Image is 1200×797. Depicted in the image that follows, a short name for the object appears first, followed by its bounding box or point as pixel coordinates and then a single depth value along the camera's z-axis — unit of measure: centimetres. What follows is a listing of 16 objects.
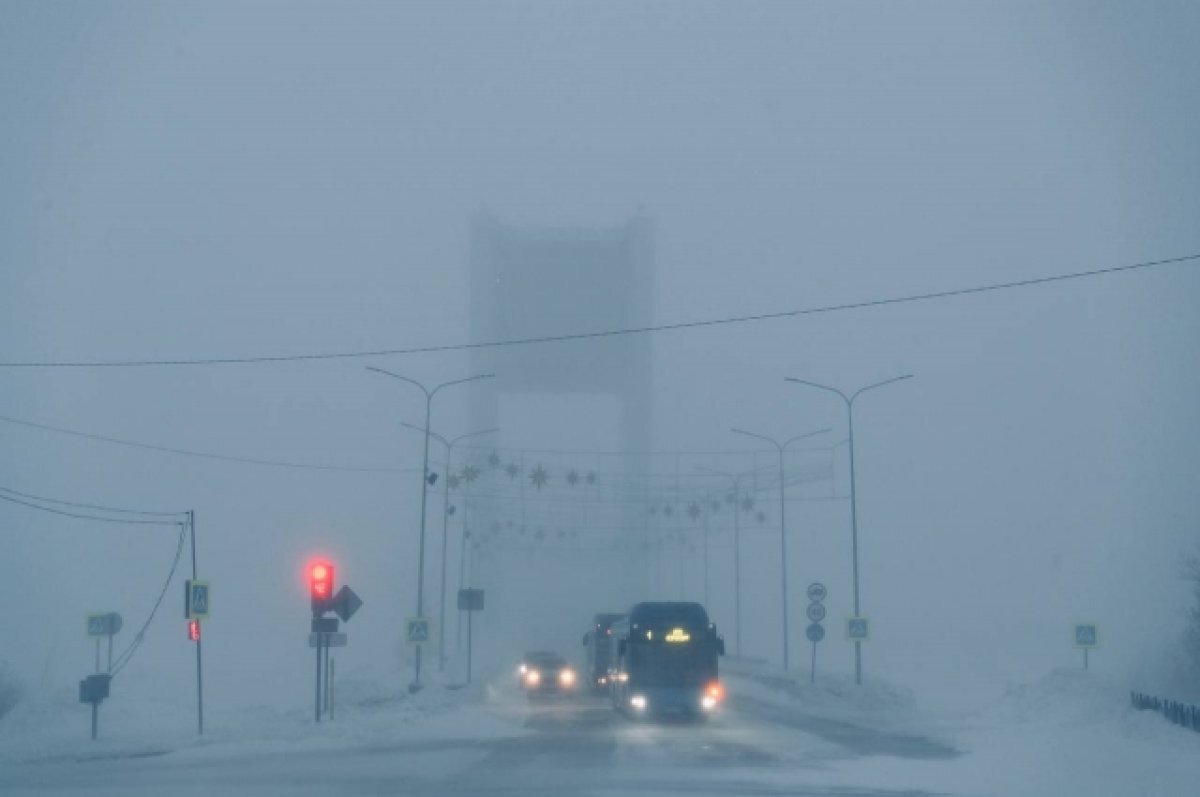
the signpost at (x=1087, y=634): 3931
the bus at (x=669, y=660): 3731
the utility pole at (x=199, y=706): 3087
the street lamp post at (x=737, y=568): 6595
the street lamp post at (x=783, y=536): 5919
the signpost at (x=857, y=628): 4503
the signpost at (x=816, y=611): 4541
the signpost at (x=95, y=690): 2927
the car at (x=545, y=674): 5169
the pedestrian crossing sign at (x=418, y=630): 4491
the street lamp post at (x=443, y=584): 6053
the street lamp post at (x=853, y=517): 4603
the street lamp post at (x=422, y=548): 4819
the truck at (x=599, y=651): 4991
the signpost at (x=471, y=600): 5697
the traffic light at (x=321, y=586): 3050
